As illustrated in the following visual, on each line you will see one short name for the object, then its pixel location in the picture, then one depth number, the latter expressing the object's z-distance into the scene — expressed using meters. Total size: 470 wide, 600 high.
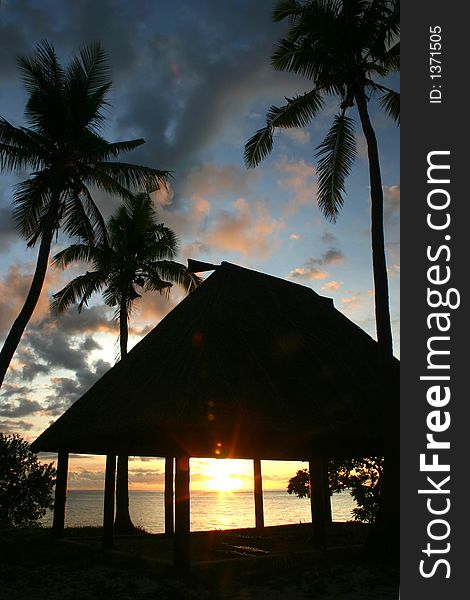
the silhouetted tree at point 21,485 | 22.48
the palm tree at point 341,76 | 14.71
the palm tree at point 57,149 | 17.45
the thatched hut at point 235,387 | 10.41
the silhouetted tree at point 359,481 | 25.28
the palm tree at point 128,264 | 22.97
